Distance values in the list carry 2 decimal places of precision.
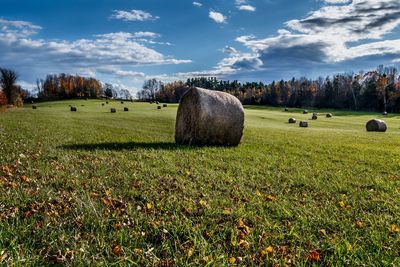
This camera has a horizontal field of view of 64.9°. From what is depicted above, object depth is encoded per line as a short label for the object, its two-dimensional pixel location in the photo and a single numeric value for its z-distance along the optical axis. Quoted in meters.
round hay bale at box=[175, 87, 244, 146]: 13.98
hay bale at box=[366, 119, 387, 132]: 29.67
